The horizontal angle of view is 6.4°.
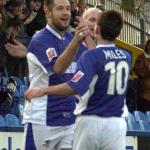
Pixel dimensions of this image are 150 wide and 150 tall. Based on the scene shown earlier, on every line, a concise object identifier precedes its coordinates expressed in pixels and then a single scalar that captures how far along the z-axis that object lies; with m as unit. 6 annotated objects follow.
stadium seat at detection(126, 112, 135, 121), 18.99
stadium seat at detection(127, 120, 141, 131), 18.64
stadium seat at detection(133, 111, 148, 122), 20.40
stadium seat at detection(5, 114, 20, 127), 16.36
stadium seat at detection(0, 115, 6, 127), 15.95
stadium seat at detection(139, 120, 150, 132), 19.35
